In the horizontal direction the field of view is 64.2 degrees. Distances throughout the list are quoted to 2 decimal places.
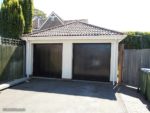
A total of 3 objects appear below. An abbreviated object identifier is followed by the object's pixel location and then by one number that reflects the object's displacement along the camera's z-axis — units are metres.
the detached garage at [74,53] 6.56
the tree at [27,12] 7.84
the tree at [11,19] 7.15
